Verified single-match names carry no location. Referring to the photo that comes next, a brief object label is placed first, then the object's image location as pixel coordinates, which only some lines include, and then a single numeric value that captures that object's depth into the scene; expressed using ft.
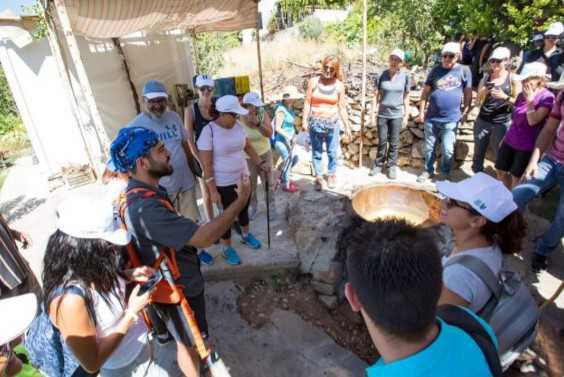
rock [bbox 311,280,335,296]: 10.61
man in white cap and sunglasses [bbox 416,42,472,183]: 14.88
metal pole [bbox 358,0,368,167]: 16.71
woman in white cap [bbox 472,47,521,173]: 13.57
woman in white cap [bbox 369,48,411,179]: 15.64
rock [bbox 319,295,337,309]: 10.48
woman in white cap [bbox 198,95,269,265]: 9.96
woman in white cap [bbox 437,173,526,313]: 4.81
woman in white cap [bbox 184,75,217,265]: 11.63
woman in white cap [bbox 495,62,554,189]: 11.19
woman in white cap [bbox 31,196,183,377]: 4.54
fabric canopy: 11.30
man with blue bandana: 5.79
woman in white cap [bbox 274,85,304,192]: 16.08
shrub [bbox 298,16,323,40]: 52.01
